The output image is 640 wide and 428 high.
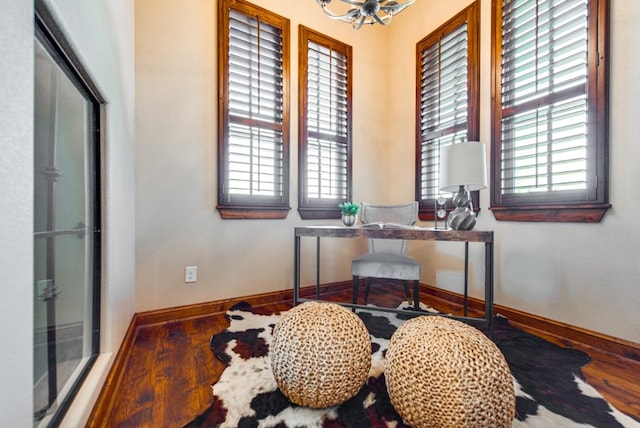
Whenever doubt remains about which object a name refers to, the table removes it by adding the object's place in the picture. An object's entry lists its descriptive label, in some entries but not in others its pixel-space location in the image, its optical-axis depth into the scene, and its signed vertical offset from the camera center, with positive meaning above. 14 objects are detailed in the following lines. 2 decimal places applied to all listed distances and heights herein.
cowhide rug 1.05 -0.81
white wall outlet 2.17 -0.50
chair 2.09 -0.37
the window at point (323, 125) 2.69 +0.91
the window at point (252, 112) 2.30 +0.90
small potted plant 2.21 -0.01
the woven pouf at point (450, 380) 0.85 -0.54
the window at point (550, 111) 1.66 +0.71
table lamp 1.67 +0.24
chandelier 1.90 +1.46
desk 1.61 -0.15
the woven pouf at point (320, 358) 1.03 -0.57
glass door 0.76 -0.07
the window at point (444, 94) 2.33 +1.12
